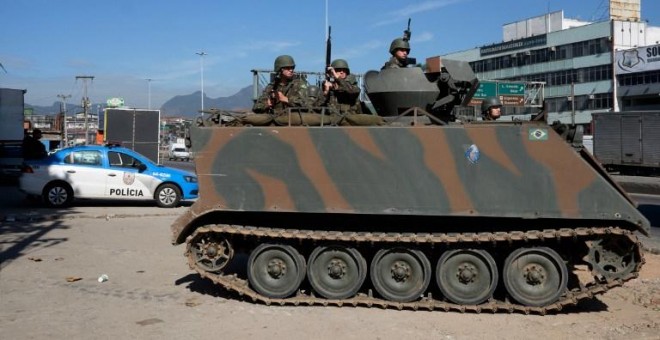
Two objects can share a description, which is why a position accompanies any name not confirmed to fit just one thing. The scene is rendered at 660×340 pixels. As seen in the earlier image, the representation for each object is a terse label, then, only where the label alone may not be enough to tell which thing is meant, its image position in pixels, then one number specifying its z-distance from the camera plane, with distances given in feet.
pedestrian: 61.87
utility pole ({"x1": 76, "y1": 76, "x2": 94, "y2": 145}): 209.55
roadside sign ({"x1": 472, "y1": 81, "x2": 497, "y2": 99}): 92.11
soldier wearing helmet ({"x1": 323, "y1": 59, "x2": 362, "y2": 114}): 27.17
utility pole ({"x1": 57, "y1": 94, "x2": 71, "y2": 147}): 170.71
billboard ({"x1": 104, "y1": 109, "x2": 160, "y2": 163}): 94.48
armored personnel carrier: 22.33
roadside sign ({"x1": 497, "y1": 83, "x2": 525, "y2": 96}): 100.75
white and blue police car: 53.47
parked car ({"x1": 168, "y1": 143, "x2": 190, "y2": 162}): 208.44
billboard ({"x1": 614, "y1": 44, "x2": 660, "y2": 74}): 173.68
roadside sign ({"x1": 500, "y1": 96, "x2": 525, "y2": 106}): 100.94
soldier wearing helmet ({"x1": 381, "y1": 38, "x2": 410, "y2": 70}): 27.86
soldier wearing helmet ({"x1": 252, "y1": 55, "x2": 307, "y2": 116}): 27.25
